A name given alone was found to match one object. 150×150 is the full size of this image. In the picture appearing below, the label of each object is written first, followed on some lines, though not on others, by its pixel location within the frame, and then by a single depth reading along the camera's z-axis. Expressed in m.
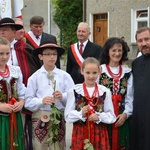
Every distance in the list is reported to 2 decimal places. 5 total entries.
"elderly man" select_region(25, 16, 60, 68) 6.70
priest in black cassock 4.49
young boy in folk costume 4.61
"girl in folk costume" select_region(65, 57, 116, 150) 4.35
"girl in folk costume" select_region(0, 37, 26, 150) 4.34
